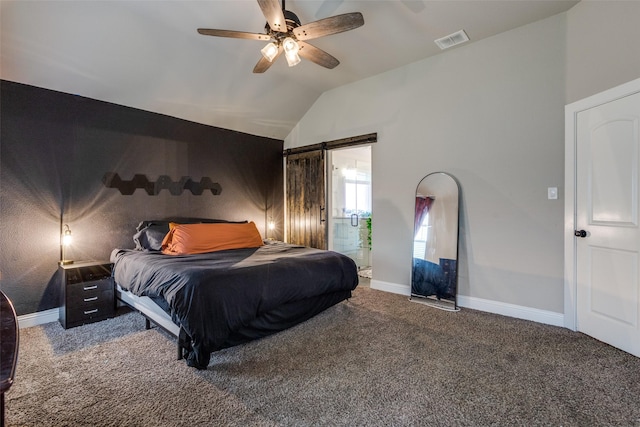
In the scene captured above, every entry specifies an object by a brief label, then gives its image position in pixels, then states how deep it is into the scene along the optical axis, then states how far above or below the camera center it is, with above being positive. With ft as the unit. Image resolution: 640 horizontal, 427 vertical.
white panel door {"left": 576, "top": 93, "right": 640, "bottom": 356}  7.50 -0.23
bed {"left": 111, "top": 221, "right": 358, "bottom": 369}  6.75 -1.91
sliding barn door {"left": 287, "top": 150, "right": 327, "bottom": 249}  15.46 +0.79
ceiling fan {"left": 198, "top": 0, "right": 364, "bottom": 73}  7.00 +4.61
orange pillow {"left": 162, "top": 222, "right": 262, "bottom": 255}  10.75 -0.90
